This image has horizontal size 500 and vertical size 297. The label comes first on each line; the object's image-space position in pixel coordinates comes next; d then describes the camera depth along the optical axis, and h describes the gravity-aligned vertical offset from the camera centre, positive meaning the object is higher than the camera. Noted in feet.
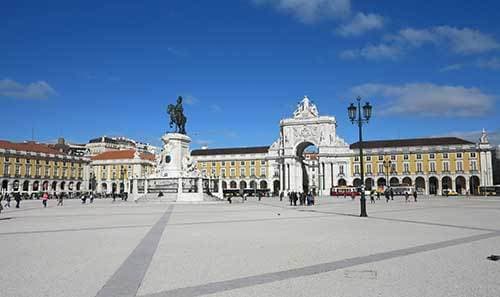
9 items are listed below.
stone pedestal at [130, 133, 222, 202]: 131.54 +3.21
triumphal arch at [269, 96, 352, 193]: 286.05 +25.13
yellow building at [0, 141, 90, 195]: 244.63 +10.13
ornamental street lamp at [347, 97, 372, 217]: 65.16 +10.80
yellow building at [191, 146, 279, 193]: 342.85 +13.98
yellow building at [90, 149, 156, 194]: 324.19 +12.85
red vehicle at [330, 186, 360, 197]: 230.27 -4.51
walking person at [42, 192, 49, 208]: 107.41 -3.43
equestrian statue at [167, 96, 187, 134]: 150.30 +24.71
